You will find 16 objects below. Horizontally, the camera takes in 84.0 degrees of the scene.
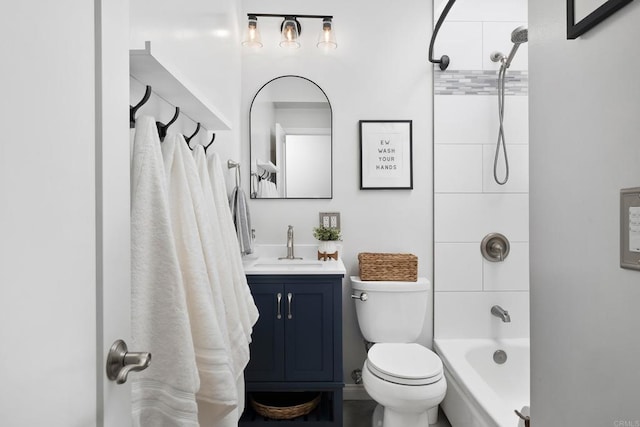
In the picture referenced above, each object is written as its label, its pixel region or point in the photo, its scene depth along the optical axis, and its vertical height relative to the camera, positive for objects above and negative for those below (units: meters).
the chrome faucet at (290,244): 2.21 -0.18
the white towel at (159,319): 0.79 -0.23
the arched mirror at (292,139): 2.29 +0.49
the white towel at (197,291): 0.92 -0.20
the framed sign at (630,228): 0.61 -0.03
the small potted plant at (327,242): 2.17 -0.17
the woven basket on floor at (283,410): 1.82 -1.01
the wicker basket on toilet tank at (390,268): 2.08 -0.32
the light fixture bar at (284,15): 2.25 +1.27
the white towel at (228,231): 1.25 -0.06
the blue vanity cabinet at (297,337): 1.81 -0.63
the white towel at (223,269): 1.14 -0.18
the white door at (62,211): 0.40 +0.01
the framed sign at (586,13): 0.65 +0.39
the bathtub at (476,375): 1.72 -0.88
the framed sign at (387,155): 2.28 +0.38
